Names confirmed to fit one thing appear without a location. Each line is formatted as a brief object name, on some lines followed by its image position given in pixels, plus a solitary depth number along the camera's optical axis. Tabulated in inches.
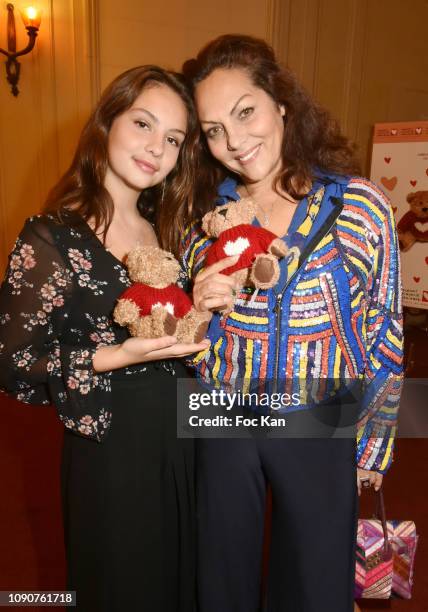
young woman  47.2
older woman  48.1
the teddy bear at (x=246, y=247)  43.2
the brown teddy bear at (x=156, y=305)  43.8
